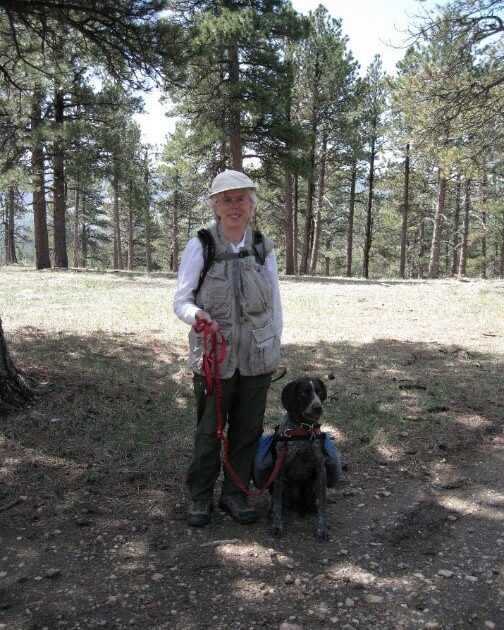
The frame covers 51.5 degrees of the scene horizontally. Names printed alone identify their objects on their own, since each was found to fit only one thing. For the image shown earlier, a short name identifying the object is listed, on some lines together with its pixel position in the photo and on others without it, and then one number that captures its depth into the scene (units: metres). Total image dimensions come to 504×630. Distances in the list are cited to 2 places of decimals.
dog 3.07
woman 2.93
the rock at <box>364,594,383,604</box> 2.43
